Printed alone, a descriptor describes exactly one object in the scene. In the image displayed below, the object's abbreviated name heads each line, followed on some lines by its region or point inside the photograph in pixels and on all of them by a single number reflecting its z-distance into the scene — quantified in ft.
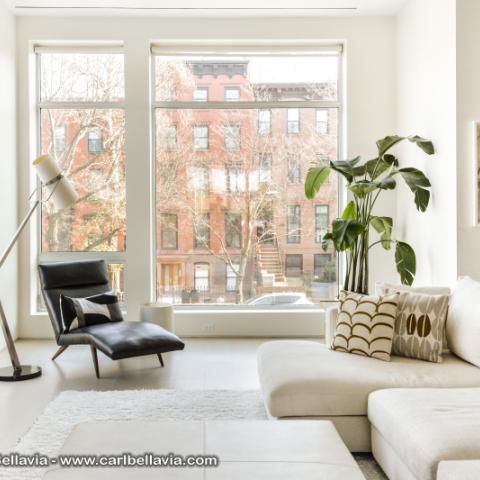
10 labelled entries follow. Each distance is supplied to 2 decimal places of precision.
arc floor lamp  13.53
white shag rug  9.96
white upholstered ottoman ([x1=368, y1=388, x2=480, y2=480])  6.42
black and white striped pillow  14.70
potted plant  15.10
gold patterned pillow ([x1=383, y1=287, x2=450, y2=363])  10.39
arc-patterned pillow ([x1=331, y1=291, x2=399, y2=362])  10.55
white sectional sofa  6.59
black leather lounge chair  13.14
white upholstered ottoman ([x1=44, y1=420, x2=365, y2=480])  5.91
